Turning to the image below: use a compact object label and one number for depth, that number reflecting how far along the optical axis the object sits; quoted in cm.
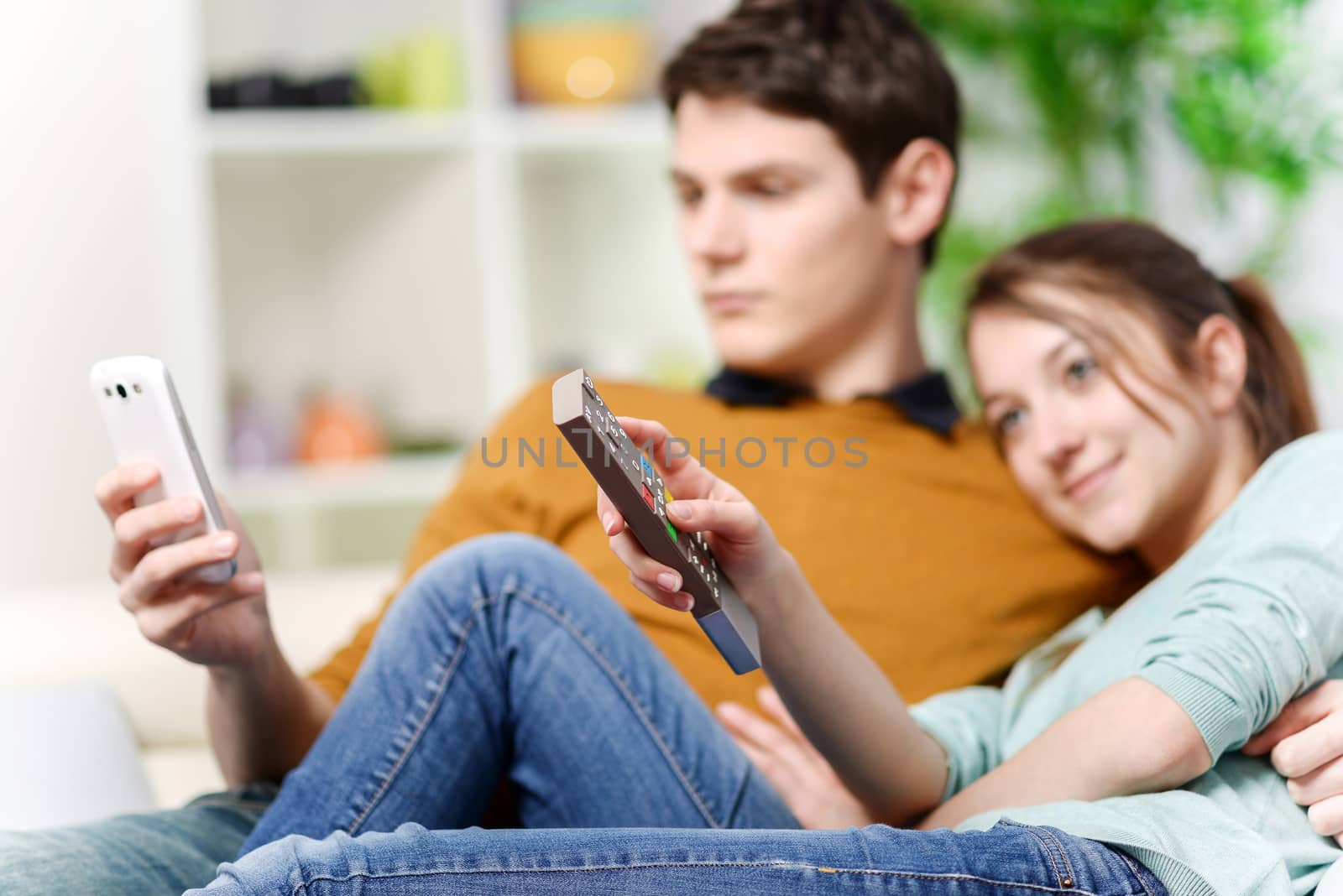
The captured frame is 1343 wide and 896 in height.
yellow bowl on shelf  251
